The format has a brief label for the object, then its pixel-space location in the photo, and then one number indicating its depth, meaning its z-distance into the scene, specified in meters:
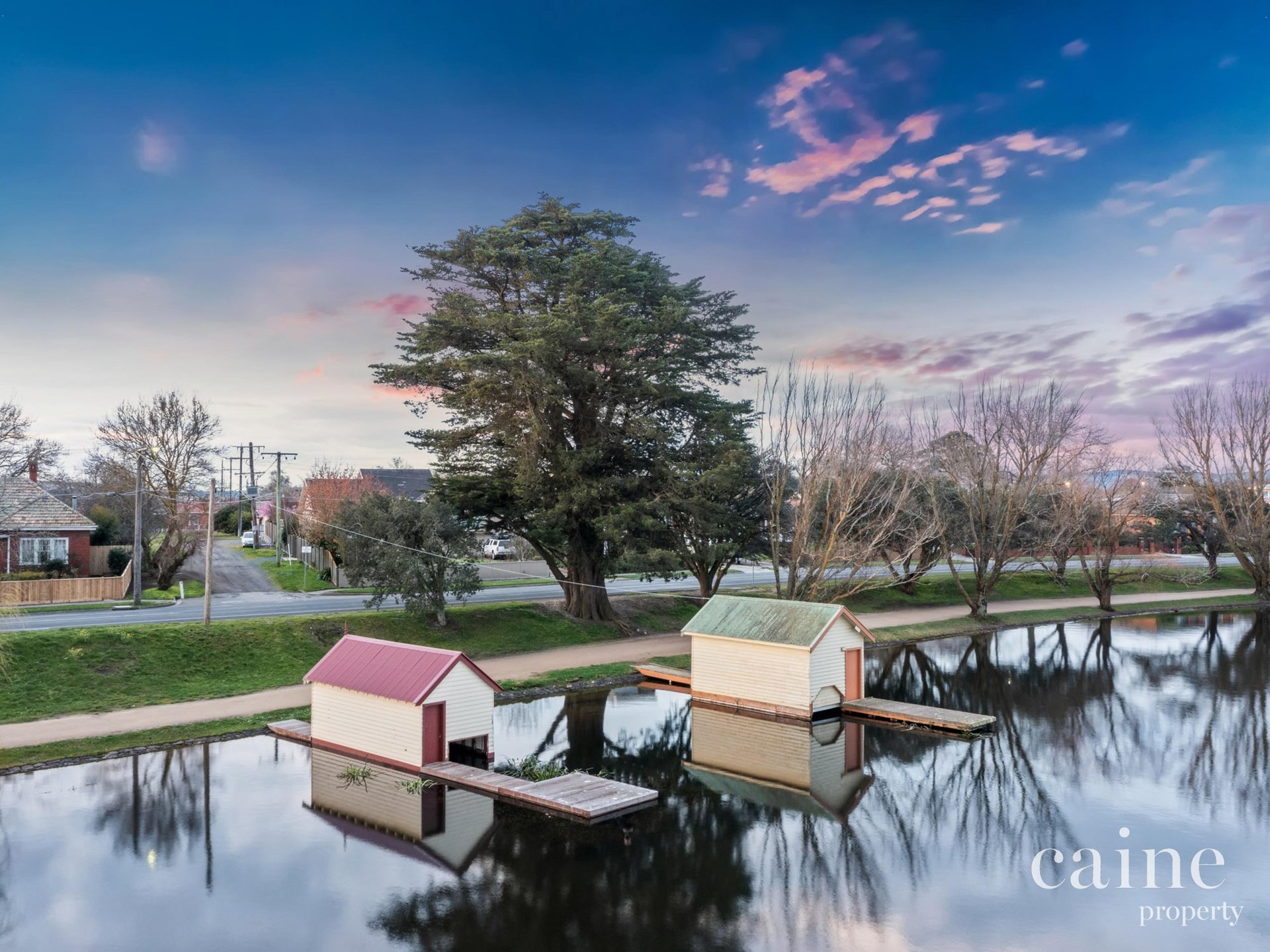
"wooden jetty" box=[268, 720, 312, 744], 21.19
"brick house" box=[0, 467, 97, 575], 38.59
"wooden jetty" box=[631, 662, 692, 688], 28.84
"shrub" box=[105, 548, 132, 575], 41.94
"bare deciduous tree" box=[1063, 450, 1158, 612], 45.03
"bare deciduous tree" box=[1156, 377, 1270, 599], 48.62
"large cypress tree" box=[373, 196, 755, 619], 32.72
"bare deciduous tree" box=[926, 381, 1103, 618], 42.00
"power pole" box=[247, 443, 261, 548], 61.03
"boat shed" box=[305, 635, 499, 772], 19.11
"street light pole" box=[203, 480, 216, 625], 27.12
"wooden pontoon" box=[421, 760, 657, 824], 16.34
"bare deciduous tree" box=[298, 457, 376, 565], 48.00
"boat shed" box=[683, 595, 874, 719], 24.53
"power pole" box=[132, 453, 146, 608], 34.72
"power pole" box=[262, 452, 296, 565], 47.78
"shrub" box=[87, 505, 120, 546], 45.22
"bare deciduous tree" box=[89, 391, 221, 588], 42.53
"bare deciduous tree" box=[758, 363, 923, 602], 33.38
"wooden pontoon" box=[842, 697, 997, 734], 22.94
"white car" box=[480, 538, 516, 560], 58.34
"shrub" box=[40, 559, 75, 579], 38.22
